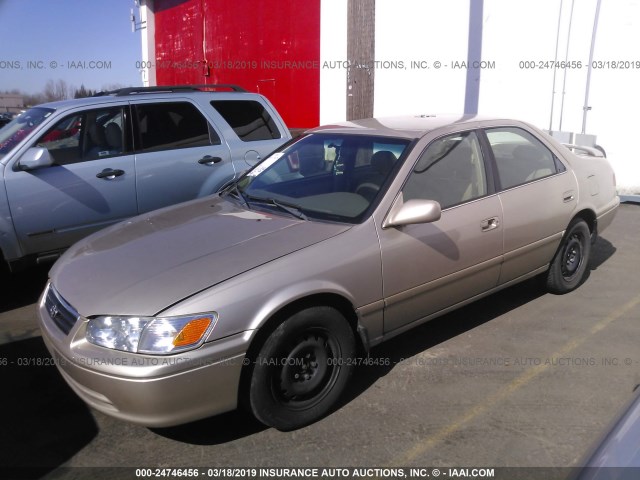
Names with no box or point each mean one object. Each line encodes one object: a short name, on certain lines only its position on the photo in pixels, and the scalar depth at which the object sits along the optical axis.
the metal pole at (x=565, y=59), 8.45
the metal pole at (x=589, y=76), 8.11
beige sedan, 2.81
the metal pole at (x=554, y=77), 8.54
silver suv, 5.02
